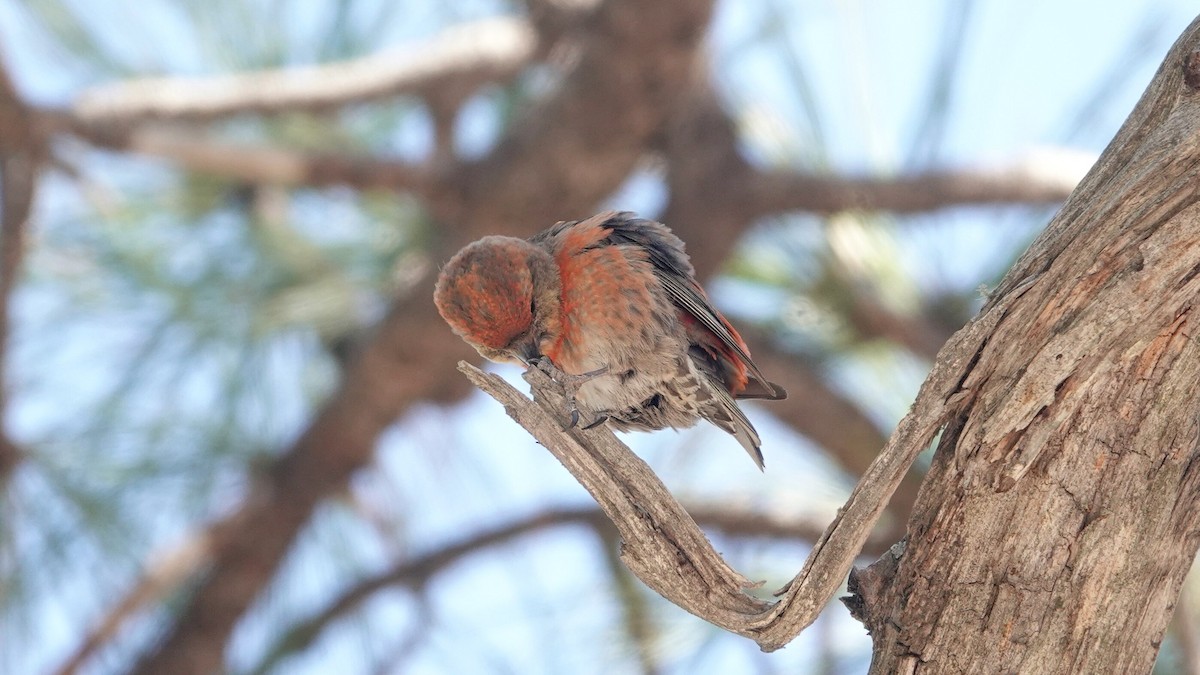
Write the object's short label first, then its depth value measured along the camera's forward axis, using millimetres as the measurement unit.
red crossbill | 5343
